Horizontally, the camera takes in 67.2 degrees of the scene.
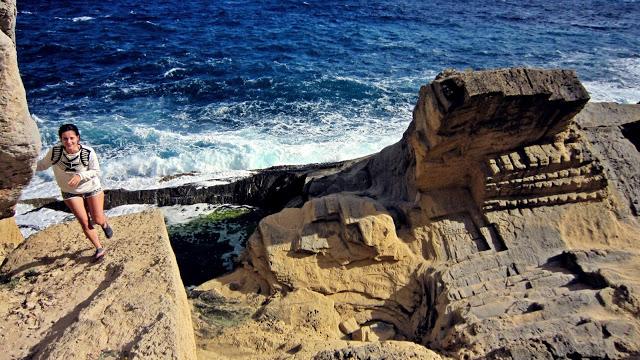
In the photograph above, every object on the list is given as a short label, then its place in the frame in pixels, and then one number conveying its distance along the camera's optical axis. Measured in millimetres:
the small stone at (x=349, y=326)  5324
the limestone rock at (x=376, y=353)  3607
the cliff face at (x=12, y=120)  3682
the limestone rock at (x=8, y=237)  4546
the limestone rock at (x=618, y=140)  6242
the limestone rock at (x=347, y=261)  5648
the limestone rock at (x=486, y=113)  5262
